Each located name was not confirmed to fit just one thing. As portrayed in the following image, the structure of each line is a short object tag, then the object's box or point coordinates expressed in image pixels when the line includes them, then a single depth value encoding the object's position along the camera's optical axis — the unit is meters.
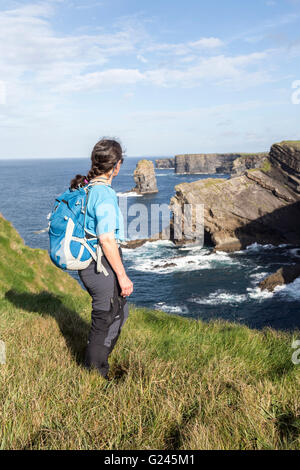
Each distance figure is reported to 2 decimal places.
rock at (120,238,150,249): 55.28
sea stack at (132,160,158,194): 114.69
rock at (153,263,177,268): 44.28
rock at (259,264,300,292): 34.59
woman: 3.40
